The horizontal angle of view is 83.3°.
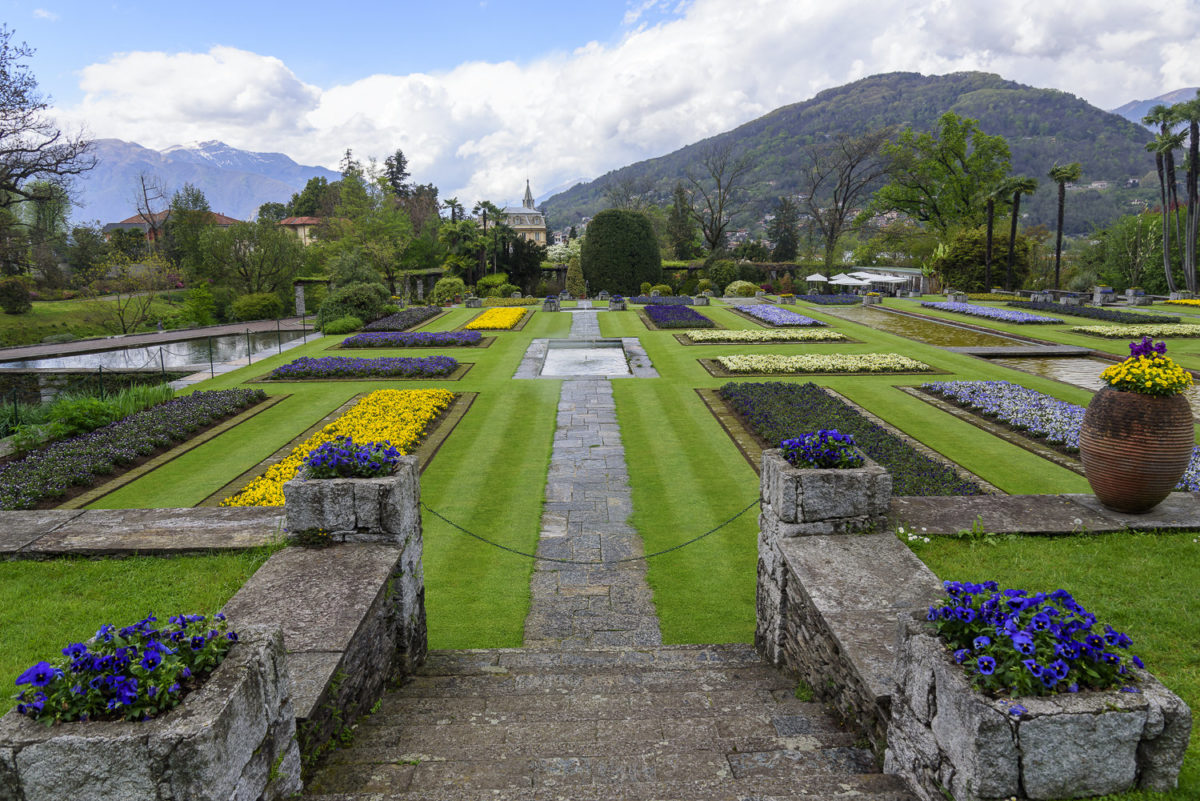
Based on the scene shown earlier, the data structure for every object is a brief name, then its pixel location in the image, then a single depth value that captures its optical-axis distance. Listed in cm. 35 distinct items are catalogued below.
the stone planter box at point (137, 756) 232
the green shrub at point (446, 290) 4147
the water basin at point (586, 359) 1888
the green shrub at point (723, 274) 4603
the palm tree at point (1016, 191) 3912
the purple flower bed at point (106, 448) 912
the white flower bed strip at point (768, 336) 2322
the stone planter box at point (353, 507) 499
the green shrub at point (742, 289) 4222
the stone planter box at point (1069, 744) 254
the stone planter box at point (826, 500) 516
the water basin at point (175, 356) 2119
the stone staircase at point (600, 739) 314
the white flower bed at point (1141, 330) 2325
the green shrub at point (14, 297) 3272
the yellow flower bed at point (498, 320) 2820
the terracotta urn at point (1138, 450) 619
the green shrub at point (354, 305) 2905
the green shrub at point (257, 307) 3709
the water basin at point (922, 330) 2316
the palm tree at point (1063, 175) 3747
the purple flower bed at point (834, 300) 3841
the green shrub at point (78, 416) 1180
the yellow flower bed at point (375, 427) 916
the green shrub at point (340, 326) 2752
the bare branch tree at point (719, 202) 5794
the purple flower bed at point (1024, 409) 1120
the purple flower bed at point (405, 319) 2813
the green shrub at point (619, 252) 4297
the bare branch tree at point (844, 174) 5294
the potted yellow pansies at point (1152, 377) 625
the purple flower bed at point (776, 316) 2714
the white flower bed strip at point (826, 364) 1795
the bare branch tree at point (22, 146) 2827
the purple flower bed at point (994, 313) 2742
